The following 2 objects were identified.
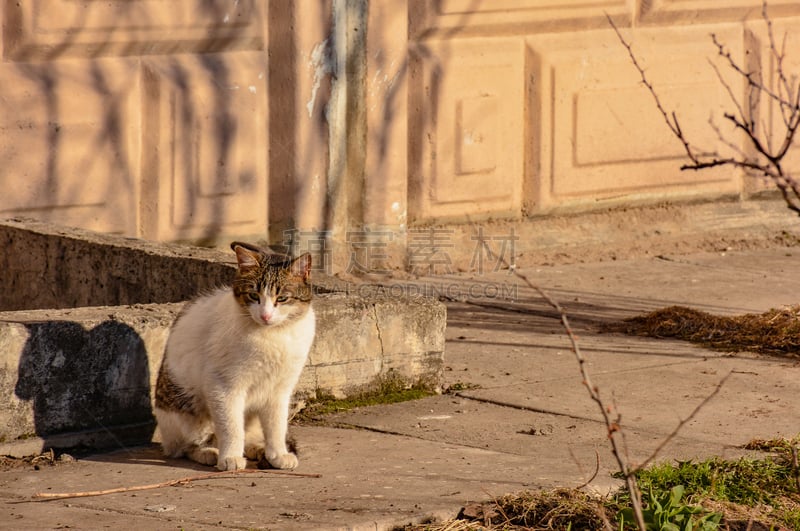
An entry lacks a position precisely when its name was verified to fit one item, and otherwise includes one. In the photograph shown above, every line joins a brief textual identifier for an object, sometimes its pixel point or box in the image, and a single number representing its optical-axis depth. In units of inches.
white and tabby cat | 402.6
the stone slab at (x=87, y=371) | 415.2
